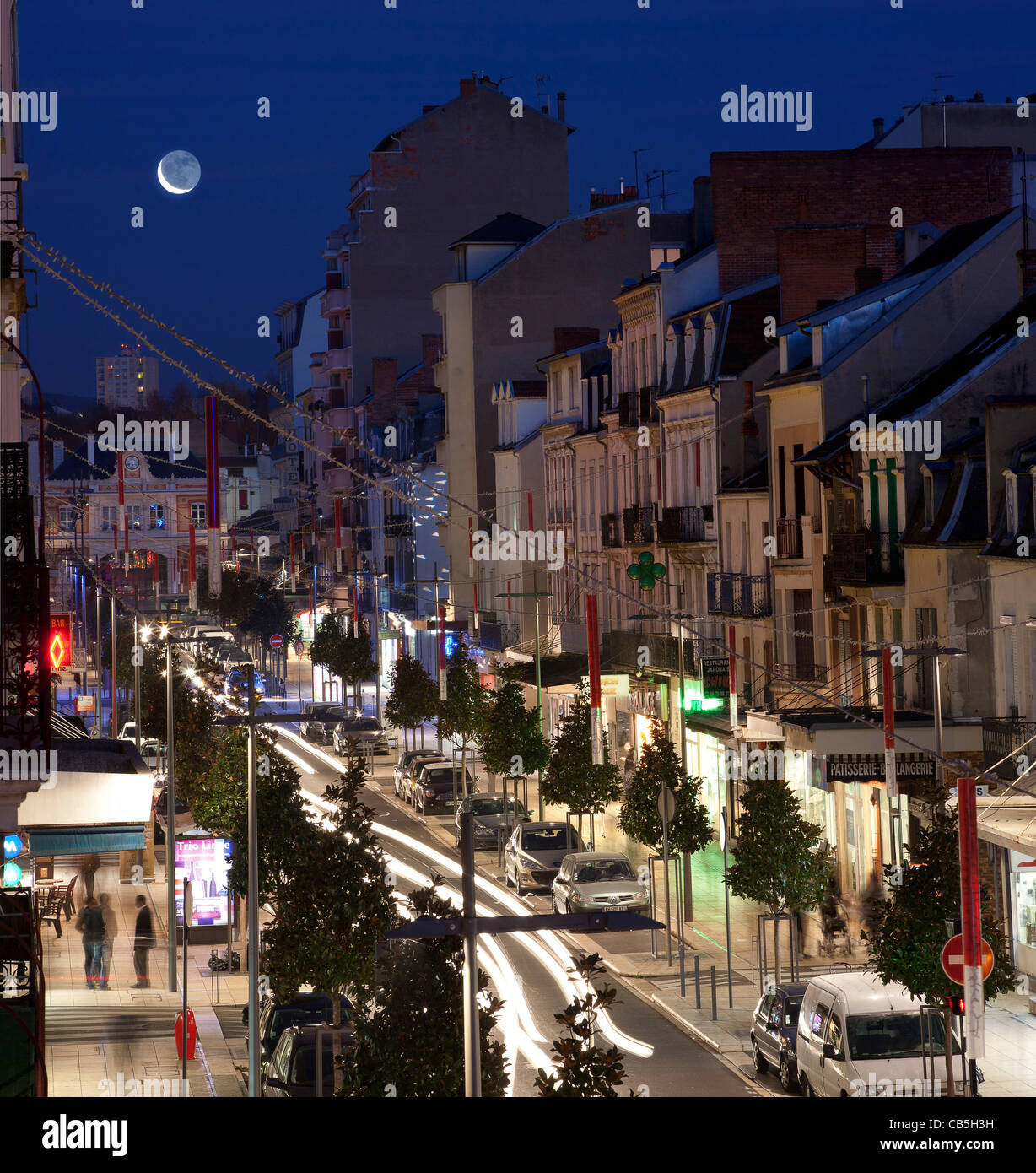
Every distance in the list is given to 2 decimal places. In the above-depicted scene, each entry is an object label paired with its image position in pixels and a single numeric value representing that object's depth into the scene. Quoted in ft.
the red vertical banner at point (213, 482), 104.73
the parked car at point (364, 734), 214.22
